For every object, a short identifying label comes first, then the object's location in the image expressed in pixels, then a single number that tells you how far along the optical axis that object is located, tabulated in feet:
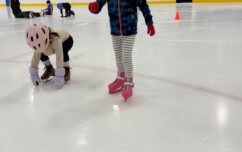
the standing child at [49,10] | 26.16
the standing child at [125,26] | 5.47
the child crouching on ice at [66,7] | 24.45
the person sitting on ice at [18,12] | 23.58
